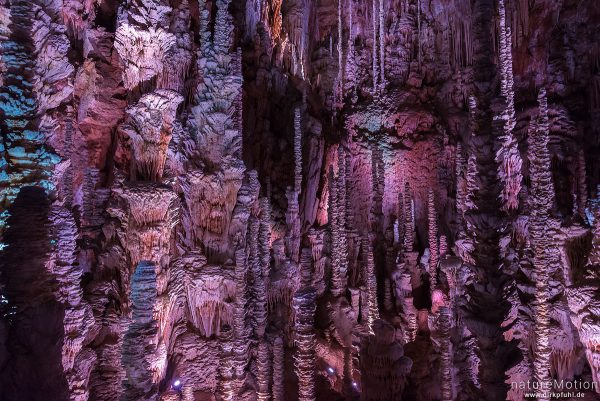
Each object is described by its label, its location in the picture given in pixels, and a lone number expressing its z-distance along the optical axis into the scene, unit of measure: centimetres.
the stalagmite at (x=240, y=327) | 735
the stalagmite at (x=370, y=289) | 1007
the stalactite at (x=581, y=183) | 1012
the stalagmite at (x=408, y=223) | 1299
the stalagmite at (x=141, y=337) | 445
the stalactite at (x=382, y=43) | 1638
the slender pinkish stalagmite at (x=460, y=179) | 1105
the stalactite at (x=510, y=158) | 917
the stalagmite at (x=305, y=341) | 546
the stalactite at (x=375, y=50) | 1658
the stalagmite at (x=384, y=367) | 617
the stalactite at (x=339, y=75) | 1709
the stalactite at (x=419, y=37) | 1616
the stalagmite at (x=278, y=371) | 743
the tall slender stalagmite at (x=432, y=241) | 1253
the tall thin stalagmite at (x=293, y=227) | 1163
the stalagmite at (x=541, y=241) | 694
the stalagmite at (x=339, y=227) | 1119
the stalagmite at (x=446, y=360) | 754
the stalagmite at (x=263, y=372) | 727
